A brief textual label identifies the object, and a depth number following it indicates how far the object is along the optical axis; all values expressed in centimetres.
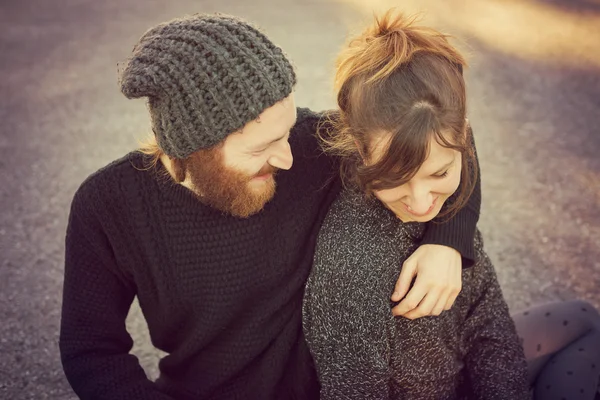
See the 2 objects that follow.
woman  153
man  150
